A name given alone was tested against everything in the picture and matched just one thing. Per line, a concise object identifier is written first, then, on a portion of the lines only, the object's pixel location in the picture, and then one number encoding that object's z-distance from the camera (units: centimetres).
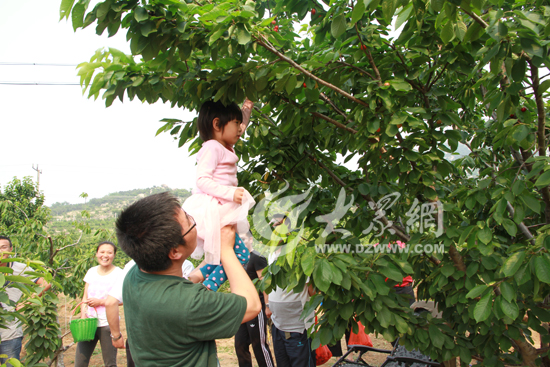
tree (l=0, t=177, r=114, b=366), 201
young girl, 157
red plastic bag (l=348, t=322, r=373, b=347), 443
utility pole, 2645
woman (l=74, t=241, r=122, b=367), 395
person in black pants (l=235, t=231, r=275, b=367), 389
